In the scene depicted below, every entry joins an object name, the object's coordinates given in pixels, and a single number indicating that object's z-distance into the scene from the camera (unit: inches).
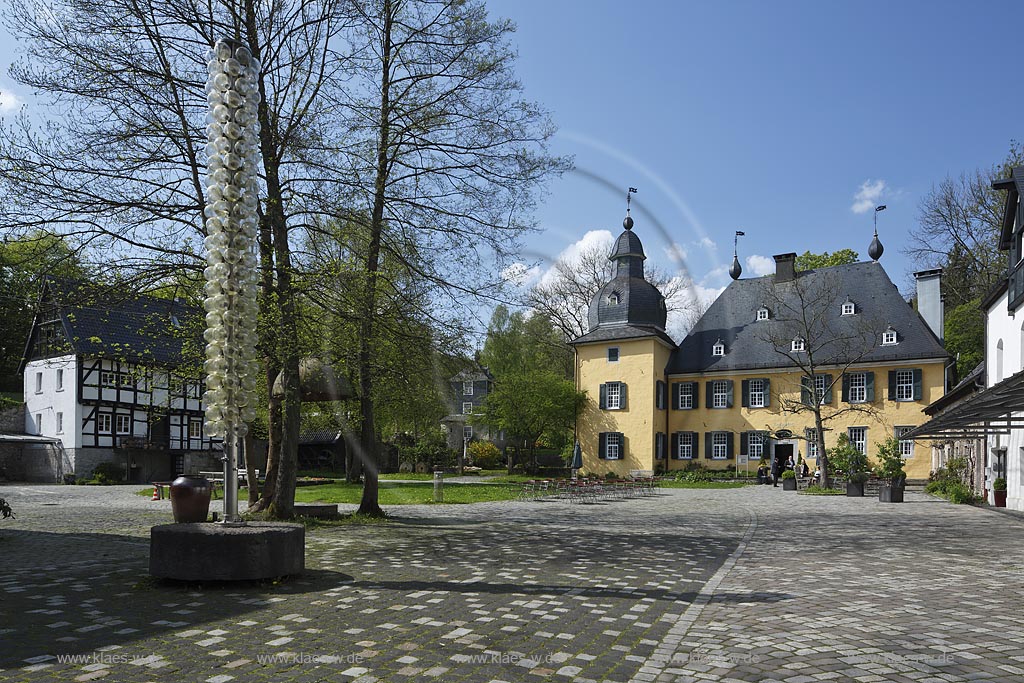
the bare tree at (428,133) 621.3
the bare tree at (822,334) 1631.4
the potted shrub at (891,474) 1009.5
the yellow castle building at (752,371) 1627.7
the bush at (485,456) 2207.2
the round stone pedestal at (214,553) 329.1
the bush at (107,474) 1566.2
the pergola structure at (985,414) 596.7
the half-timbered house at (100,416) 1608.0
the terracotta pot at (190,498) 530.0
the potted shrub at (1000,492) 920.9
